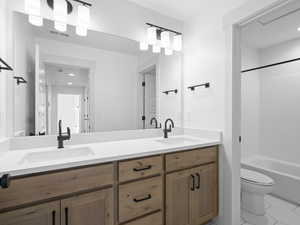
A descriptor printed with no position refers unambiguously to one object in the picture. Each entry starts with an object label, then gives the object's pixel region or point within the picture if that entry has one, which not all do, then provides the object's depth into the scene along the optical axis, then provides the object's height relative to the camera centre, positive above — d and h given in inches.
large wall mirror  51.8 +11.6
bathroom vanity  31.7 -20.6
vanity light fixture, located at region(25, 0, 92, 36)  49.1 +32.5
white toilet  65.2 -37.6
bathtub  77.3 -35.6
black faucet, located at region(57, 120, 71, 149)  50.6 -8.6
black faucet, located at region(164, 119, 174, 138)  71.9 -8.4
